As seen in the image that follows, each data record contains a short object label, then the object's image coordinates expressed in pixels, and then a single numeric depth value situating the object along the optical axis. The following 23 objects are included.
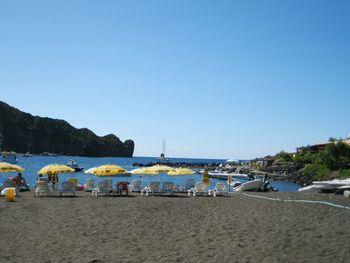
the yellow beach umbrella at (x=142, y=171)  23.76
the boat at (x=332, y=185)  24.08
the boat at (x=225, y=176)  54.31
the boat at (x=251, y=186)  27.58
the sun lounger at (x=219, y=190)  22.77
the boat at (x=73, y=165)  71.69
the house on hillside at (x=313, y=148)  74.28
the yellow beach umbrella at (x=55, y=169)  22.91
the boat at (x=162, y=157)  105.33
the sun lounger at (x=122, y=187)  22.20
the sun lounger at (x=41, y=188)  21.59
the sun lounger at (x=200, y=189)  23.02
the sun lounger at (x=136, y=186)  24.66
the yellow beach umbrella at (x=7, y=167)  23.49
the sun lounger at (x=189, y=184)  24.50
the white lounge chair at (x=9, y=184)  22.90
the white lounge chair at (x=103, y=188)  21.97
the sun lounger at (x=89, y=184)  24.66
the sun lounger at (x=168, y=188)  22.53
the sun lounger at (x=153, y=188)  22.64
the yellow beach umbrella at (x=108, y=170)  23.17
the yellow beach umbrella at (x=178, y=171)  24.20
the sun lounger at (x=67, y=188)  21.83
